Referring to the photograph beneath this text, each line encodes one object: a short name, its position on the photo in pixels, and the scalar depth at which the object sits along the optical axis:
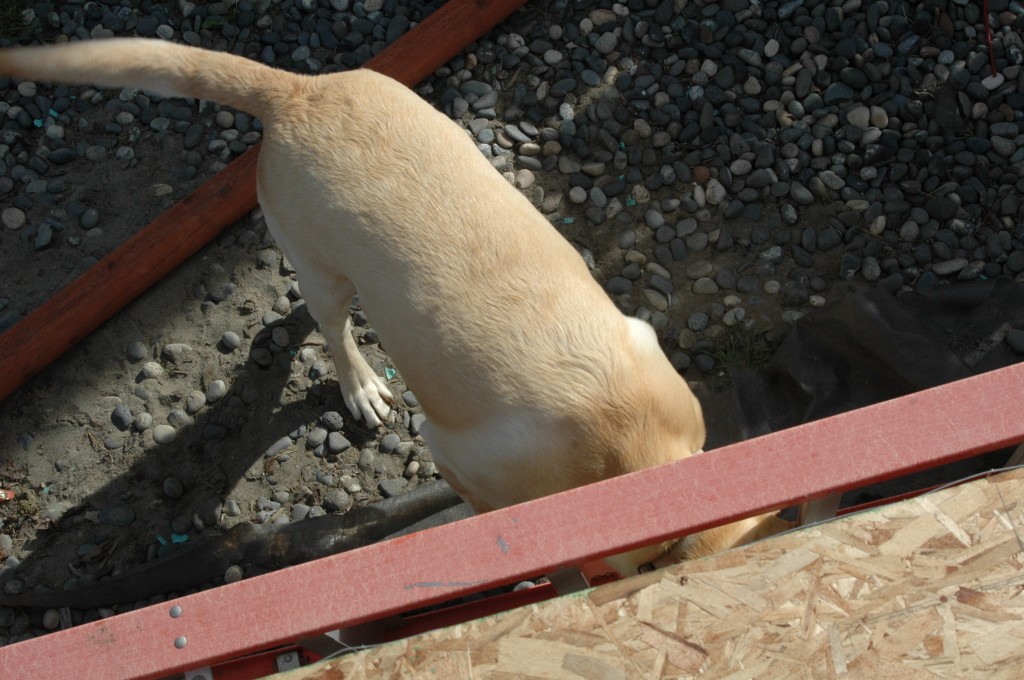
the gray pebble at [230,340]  3.56
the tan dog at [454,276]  2.33
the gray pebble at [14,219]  3.79
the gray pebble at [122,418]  3.45
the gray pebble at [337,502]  3.29
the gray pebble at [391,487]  3.29
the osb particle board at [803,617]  1.57
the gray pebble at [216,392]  3.47
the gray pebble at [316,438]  3.39
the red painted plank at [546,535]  1.63
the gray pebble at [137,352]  3.56
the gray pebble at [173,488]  3.30
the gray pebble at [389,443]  3.36
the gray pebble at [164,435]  3.42
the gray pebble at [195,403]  3.46
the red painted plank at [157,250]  3.42
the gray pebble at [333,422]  3.40
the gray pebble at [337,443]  3.36
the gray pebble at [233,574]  3.12
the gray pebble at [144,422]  3.44
